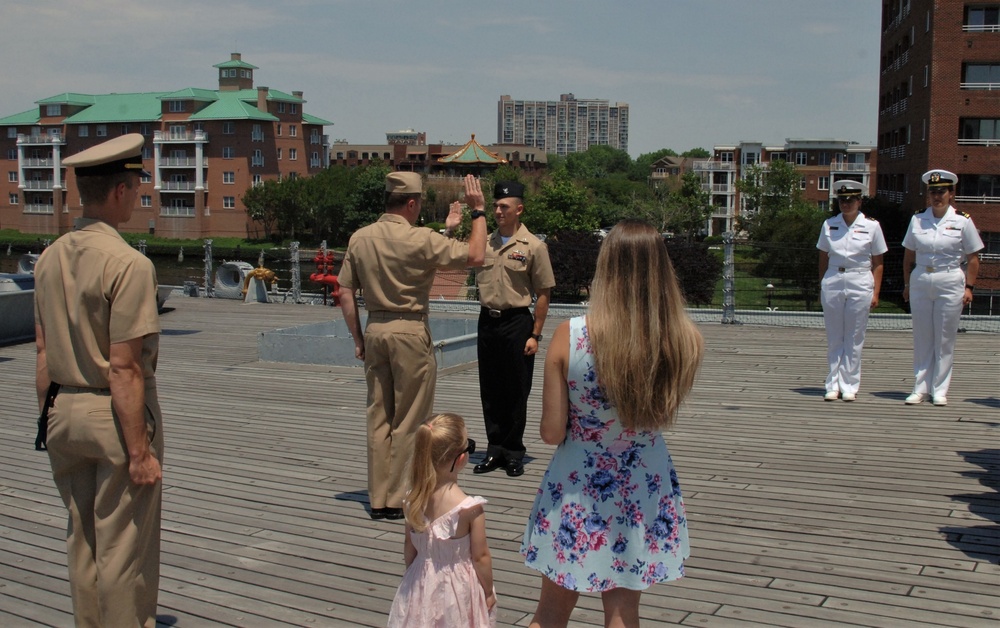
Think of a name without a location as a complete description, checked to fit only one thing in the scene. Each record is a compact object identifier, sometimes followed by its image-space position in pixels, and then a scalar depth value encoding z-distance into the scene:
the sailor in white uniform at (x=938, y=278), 8.59
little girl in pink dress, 3.56
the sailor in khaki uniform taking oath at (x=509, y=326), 6.86
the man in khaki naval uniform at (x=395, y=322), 5.69
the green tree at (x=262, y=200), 89.25
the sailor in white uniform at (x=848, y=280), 8.73
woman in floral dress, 3.31
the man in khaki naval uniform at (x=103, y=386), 3.61
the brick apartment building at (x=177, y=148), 92.44
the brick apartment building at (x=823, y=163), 111.00
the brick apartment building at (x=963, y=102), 47.66
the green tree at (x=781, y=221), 23.17
